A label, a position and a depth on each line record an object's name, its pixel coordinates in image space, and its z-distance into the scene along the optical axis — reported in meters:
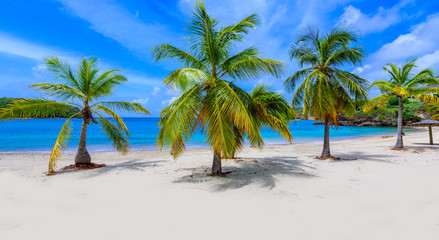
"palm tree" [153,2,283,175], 5.57
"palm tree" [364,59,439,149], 13.35
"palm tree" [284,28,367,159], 9.97
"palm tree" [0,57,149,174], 8.08
